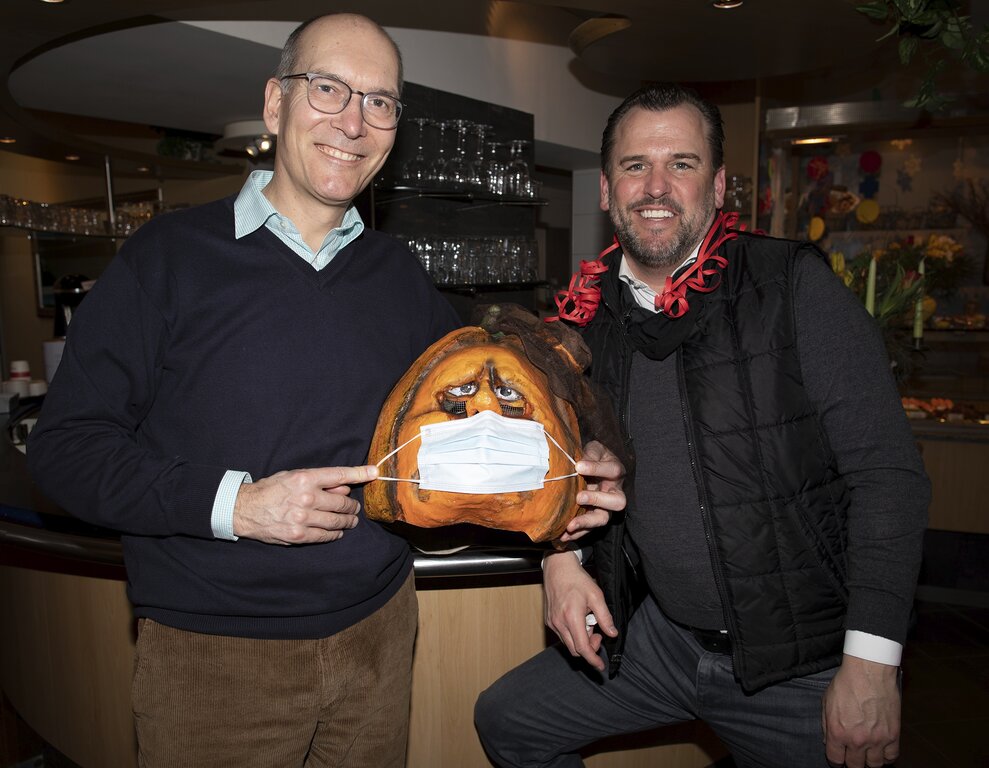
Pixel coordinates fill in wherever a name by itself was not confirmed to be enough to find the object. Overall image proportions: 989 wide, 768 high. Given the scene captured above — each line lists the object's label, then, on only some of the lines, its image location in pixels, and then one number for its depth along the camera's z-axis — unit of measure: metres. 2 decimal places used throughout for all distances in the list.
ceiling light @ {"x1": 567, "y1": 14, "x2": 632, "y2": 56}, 4.24
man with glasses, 1.41
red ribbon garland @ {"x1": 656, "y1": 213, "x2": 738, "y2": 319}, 1.76
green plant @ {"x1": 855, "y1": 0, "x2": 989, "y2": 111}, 2.51
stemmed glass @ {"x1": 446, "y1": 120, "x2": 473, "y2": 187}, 4.25
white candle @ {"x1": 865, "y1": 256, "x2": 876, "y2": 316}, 3.57
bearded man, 1.63
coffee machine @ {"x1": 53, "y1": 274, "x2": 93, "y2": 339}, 4.88
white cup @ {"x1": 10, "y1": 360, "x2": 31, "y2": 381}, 4.41
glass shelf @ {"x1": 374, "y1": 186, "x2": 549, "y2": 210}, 4.01
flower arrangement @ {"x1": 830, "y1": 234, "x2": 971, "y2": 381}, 3.66
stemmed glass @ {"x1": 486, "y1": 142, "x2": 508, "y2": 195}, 4.62
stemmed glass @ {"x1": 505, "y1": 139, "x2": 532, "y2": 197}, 4.77
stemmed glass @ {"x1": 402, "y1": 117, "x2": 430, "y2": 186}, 4.00
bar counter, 2.21
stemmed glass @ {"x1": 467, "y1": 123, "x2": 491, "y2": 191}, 4.39
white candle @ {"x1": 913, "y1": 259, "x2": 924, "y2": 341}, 4.09
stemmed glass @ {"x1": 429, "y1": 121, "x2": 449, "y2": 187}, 4.15
